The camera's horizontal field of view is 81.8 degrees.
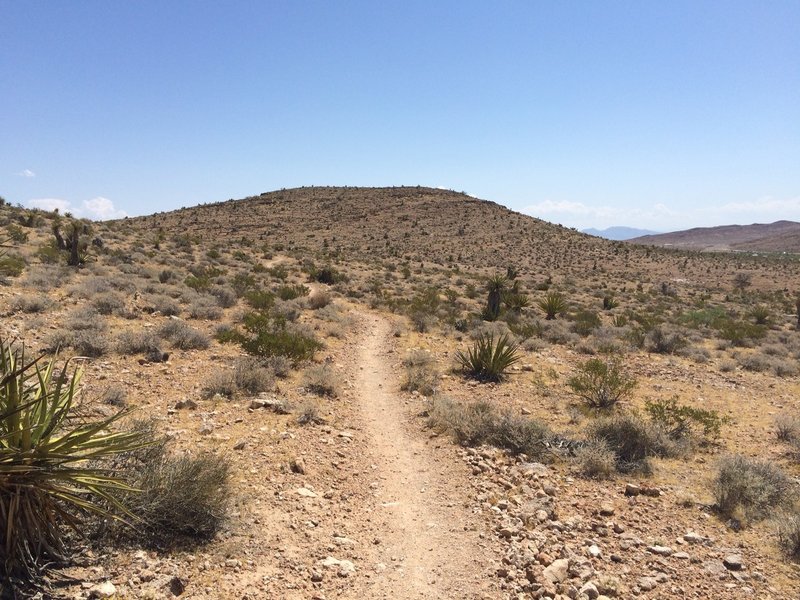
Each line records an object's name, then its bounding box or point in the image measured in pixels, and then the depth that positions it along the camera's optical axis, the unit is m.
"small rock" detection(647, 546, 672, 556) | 4.54
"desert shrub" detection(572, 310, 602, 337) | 16.20
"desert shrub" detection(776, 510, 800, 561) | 4.48
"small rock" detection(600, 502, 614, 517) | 5.22
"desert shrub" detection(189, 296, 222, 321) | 12.83
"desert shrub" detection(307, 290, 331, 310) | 16.89
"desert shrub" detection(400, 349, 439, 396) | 9.47
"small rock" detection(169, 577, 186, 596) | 3.39
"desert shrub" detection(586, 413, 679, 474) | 6.64
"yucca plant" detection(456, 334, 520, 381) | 10.52
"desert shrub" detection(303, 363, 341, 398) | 8.69
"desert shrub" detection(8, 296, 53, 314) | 10.55
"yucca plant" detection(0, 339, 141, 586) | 2.93
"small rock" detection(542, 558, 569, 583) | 4.13
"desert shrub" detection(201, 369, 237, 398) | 7.81
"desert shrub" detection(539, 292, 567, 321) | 18.89
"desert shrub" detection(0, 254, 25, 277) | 13.02
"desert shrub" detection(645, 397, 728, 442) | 7.49
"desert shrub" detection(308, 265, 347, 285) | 23.81
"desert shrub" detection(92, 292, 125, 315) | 11.56
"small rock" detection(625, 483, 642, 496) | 5.68
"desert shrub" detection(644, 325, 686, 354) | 14.27
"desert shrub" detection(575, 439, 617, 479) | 6.12
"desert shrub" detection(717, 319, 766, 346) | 16.17
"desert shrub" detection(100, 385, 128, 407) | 6.71
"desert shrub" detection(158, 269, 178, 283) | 17.33
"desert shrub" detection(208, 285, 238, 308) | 14.80
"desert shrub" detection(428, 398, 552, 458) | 6.79
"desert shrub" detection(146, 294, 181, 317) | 12.55
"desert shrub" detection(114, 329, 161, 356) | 9.03
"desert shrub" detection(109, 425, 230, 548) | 3.84
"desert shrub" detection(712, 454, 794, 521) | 5.24
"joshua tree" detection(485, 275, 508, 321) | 17.23
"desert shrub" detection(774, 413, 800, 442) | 7.64
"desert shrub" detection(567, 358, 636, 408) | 8.96
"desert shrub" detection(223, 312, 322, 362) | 9.83
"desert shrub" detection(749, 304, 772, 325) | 21.41
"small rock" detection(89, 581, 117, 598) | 3.09
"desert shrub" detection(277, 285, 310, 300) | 17.28
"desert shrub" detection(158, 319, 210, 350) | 10.12
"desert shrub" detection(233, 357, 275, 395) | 8.14
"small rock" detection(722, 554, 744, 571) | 4.34
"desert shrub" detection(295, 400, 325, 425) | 7.17
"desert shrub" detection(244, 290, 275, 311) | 14.98
